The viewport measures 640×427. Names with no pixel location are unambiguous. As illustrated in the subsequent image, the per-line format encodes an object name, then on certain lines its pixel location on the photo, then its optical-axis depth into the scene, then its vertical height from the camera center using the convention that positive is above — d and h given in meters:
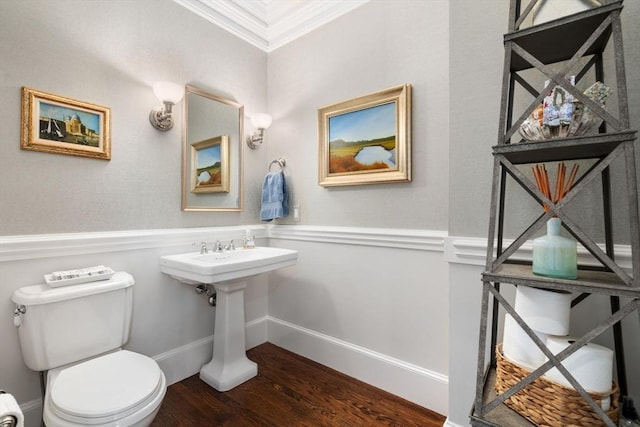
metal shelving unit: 0.76 +0.12
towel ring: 2.53 +0.41
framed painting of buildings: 1.47 +0.45
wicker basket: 0.81 -0.54
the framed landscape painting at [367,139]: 1.84 +0.48
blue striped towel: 2.38 +0.11
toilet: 1.10 -0.68
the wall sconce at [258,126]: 2.47 +0.70
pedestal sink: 1.86 -0.70
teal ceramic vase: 0.86 -0.13
